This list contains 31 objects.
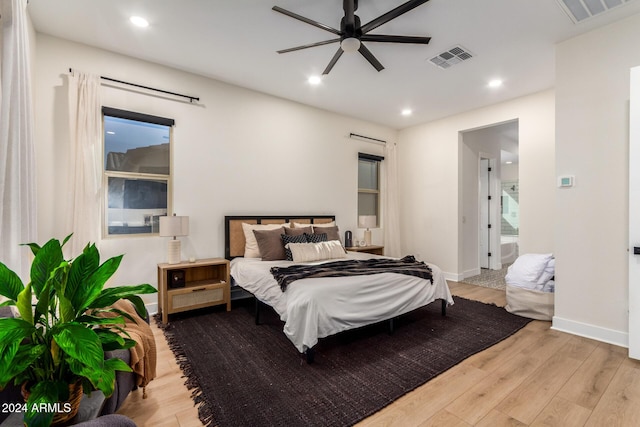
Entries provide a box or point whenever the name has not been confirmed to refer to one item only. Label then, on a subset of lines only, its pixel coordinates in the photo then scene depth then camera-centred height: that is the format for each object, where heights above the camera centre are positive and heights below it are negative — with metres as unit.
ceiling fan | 2.23 +1.47
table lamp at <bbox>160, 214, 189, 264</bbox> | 3.22 -0.19
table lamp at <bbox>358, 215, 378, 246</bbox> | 5.21 -0.20
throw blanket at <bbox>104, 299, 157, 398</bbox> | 1.62 -0.78
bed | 2.30 -0.77
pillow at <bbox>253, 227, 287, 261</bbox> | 3.65 -0.41
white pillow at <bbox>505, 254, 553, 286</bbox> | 3.39 -0.67
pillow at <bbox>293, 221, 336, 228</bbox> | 4.28 -0.18
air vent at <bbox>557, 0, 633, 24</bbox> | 2.43 +1.74
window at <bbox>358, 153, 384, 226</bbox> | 5.73 +0.57
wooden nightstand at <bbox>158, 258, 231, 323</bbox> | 3.23 -0.84
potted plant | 0.90 -0.39
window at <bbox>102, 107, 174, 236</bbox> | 3.30 +0.50
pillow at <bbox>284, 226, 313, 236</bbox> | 4.00 -0.25
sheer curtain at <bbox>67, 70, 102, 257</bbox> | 2.91 +0.53
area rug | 1.82 -1.20
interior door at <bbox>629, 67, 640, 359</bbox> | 2.40 -0.01
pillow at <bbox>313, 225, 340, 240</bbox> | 4.32 -0.27
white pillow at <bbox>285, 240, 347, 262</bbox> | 3.60 -0.48
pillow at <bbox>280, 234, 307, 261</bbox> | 3.67 -0.35
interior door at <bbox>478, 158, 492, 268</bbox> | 6.23 -0.06
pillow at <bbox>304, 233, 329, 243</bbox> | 4.00 -0.34
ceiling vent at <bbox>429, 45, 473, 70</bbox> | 3.17 +1.75
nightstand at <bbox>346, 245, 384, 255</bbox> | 4.97 -0.64
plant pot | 1.01 -0.68
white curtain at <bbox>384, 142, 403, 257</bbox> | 5.75 +0.09
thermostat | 2.93 +0.32
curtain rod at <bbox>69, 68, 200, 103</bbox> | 3.20 +1.47
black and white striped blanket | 2.75 -0.57
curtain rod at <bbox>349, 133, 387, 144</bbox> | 5.43 +1.43
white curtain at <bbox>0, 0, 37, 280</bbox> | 1.74 +0.42
